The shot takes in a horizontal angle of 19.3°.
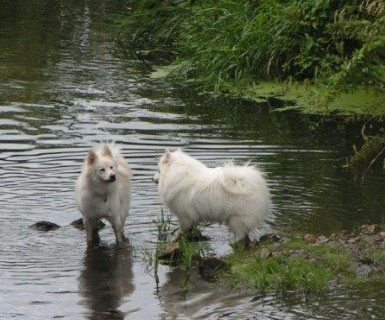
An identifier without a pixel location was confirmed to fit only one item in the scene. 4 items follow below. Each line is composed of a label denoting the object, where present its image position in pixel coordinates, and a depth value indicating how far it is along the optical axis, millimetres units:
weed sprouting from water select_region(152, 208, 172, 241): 11219
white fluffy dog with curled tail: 10727
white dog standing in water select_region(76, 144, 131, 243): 11164
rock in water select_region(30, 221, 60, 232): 11430
